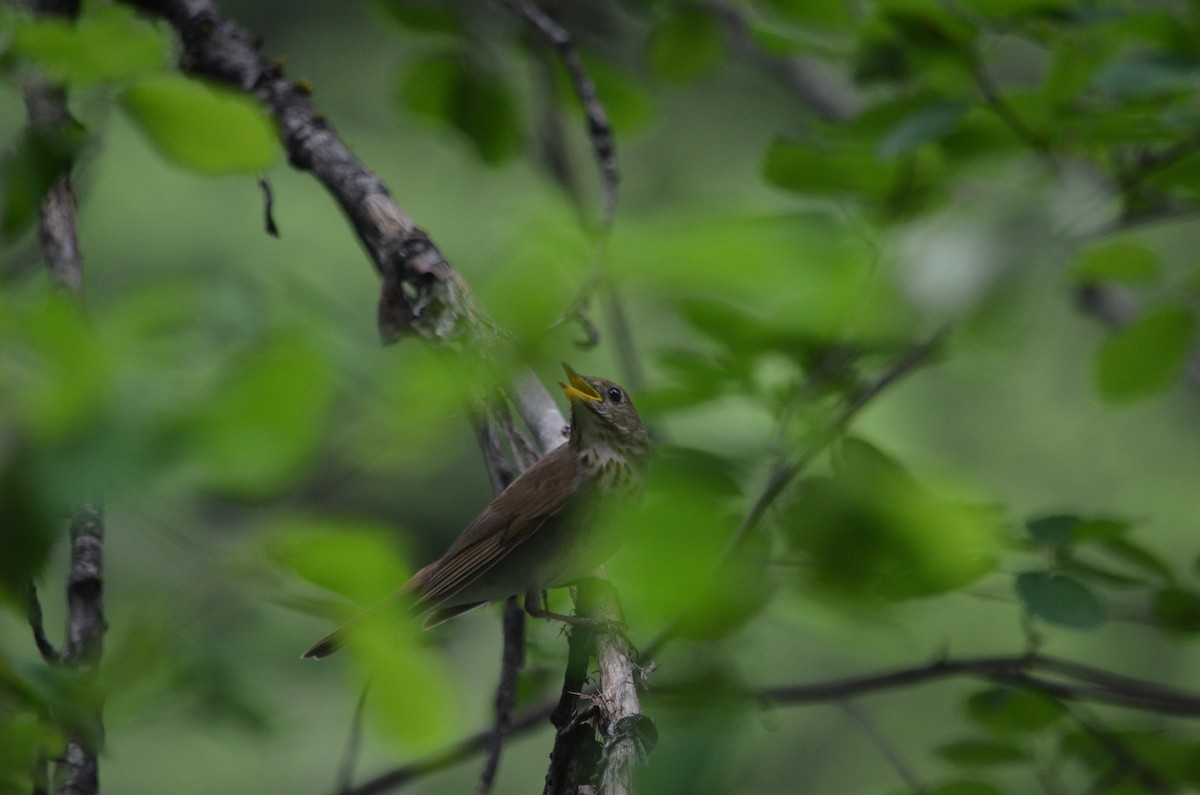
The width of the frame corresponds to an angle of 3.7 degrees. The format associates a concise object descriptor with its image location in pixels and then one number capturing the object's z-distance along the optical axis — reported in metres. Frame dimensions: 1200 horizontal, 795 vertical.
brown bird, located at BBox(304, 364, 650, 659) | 6.71
